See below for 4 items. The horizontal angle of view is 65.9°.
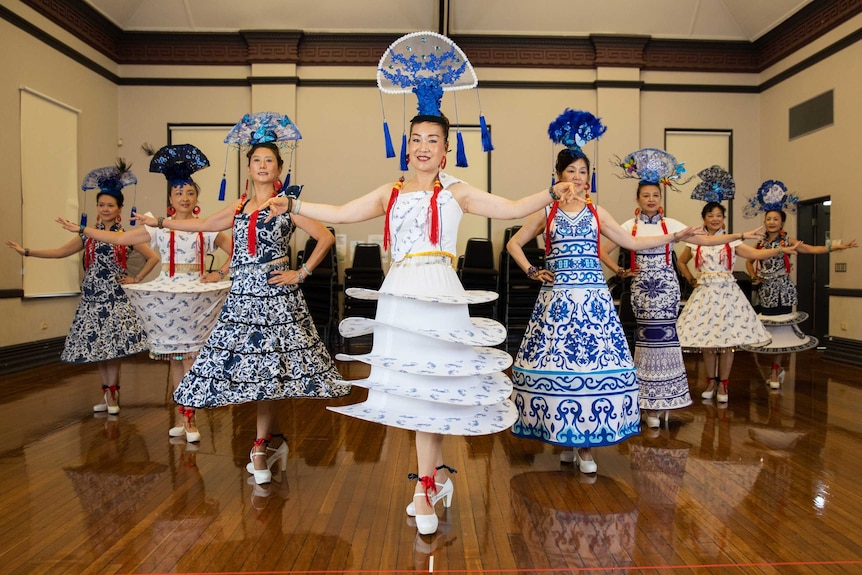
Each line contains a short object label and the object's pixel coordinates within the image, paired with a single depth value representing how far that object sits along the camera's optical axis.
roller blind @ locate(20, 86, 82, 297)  7.04
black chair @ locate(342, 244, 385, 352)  8.25
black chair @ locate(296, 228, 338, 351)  8.02
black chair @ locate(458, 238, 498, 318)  8.02
